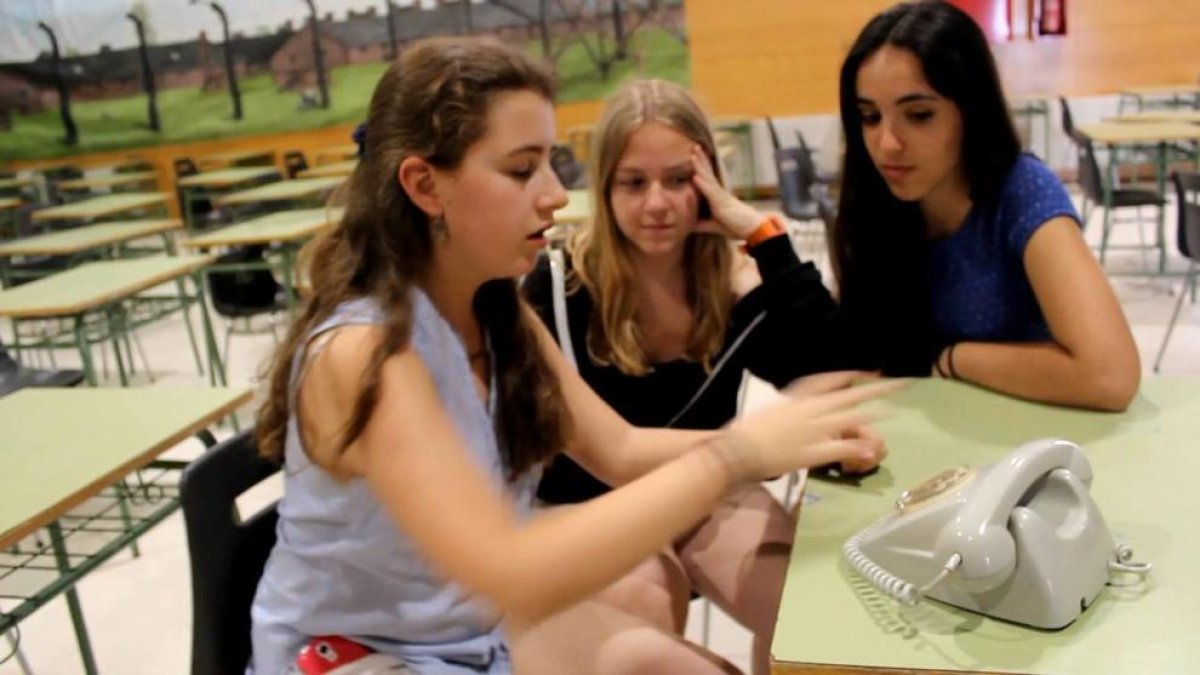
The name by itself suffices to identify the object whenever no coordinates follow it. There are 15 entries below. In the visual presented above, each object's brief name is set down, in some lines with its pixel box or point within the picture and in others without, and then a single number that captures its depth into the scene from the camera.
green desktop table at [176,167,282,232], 7.28
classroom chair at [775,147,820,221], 5.55
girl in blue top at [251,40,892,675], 0.92
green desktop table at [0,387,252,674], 1.49
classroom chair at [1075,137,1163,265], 4.82
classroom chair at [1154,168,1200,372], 3.38
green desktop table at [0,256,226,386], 3.30
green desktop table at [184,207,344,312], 4.18
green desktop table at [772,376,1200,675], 0.83
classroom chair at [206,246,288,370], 4.75
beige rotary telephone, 0.85
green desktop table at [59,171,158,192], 8.20
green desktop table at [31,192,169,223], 5.99
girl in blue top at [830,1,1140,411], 1.36
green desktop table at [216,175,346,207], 5.76
